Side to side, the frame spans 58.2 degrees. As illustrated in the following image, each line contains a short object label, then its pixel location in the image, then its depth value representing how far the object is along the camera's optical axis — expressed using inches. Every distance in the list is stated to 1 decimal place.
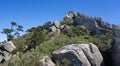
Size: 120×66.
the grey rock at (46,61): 408.2
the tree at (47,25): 817.7
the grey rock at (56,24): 747.7
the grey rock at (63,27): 690.5
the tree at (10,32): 960.0
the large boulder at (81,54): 423.4
